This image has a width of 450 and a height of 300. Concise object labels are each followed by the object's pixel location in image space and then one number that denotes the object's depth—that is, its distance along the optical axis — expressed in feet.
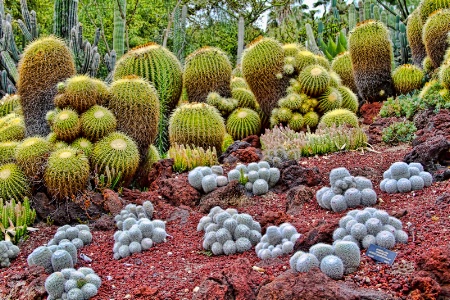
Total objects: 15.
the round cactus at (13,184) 15.49
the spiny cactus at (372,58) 29.60
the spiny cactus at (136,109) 18.28
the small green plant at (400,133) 19.94
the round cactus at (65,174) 15.46
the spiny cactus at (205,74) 25.16
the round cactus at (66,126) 16.70
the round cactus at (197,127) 20.95
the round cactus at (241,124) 24.98
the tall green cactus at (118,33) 34.81
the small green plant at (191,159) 18.70
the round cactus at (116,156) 16.67
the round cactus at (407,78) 29.63
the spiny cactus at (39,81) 18.49
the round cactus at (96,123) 17.04
